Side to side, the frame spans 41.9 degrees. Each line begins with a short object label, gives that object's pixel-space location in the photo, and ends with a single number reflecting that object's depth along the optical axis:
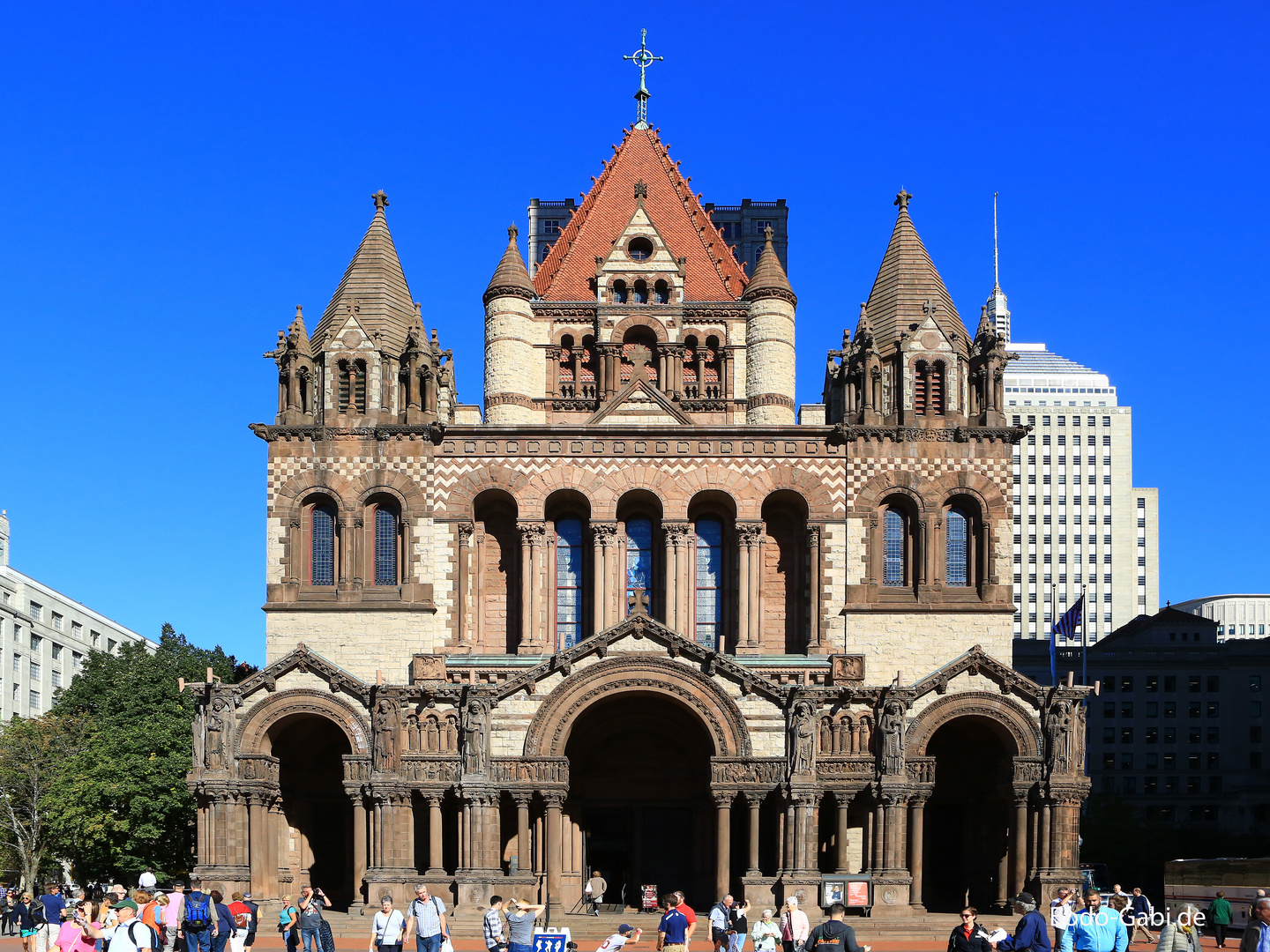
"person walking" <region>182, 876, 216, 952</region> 29.78
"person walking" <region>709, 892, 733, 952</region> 34.56
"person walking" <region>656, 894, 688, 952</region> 28.75
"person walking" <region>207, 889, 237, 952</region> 30.12
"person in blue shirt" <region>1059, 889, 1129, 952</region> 23.77
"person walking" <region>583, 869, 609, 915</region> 51.53
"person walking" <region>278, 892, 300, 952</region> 32.03
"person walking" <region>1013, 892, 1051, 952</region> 23.62
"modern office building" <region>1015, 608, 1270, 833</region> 125.62
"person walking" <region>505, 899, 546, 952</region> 26.02
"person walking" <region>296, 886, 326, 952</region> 30.86
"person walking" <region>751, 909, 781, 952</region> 29.67
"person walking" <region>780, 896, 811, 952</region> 33.66
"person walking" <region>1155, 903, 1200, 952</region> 24.45
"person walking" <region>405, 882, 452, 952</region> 28.03
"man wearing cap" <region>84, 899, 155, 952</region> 25.95
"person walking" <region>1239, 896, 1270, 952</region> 20.61
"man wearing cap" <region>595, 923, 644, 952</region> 26.53
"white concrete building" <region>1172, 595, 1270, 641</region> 163.62
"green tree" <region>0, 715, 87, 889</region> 69.75
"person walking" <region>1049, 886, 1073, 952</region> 34.72
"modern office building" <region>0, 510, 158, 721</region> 103.62
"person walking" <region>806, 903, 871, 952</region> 23.27
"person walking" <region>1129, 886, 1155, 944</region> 50.24
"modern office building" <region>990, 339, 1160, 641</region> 158.62
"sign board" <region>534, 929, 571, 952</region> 26.02
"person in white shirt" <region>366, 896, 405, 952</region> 28.58
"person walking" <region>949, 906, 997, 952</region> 22.91
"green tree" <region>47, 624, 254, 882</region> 66.06
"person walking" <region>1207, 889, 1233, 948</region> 44.50
